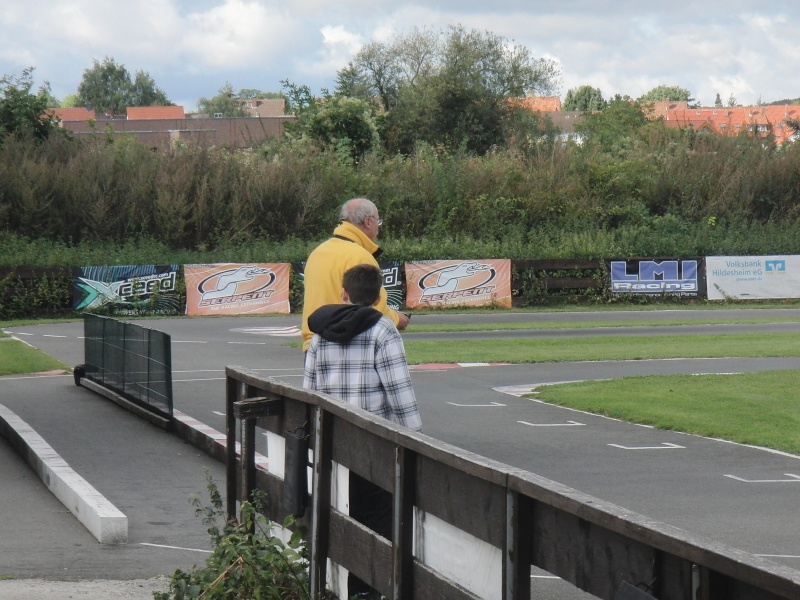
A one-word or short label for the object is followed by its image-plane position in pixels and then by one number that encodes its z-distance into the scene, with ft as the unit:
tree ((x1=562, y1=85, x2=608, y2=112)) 541.75
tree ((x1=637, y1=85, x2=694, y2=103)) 640.17
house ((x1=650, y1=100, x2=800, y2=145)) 378.73
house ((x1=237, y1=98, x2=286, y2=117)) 522.31
